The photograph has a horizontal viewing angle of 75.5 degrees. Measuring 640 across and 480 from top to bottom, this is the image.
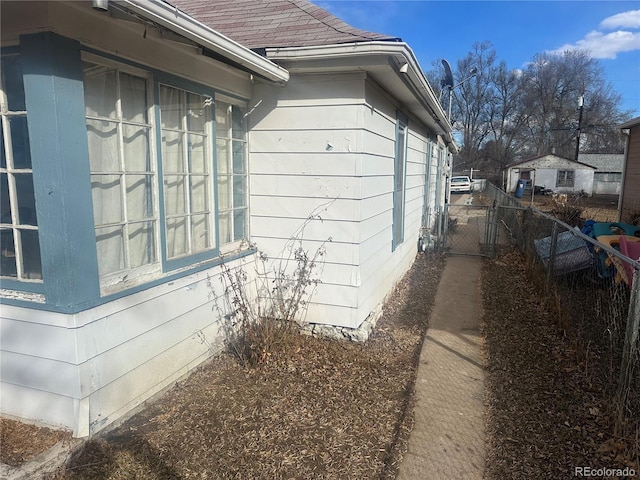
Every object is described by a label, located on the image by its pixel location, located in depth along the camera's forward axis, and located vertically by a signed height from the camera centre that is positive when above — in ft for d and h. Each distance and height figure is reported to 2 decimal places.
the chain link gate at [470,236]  30.32 -5.57
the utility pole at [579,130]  127.44 +15.34
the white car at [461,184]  121.90 -1.95
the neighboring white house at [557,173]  122.31 +1.54
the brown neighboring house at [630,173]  40.76 +0.61
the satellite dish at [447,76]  36.72 +9.48
